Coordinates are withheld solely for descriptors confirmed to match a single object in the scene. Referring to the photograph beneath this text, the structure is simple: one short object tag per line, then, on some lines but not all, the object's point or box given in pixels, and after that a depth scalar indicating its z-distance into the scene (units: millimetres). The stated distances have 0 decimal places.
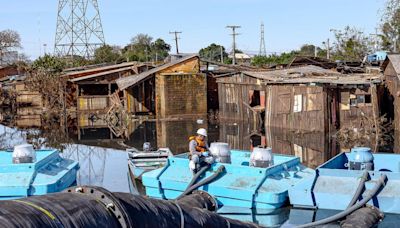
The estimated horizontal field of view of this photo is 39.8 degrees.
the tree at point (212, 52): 70750
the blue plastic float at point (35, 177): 12039
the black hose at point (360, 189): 10514
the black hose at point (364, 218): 9367
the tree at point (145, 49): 63044
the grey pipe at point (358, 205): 9539
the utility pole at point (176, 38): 55825
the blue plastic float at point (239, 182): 11641
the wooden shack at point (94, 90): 36406
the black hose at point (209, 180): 11289
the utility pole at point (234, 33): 56578
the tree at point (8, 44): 67438
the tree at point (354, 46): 45469
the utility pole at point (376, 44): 44781
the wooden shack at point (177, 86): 33562
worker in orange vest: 12395
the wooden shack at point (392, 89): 24484
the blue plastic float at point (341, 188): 10969
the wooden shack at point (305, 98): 24828
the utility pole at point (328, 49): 48606
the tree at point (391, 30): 40250
